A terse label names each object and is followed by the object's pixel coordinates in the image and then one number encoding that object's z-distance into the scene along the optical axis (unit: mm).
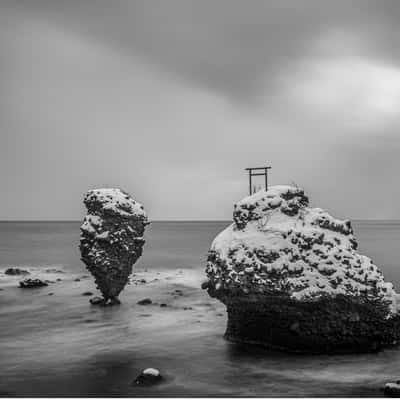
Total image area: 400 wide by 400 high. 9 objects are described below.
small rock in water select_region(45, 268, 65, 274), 76500
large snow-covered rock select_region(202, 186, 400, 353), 28016
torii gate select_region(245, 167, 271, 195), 32300
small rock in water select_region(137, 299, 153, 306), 46188
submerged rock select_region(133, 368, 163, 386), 23173
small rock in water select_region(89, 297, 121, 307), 45500
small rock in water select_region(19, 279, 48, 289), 58375
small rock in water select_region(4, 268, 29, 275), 71812
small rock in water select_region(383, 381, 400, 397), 20984
